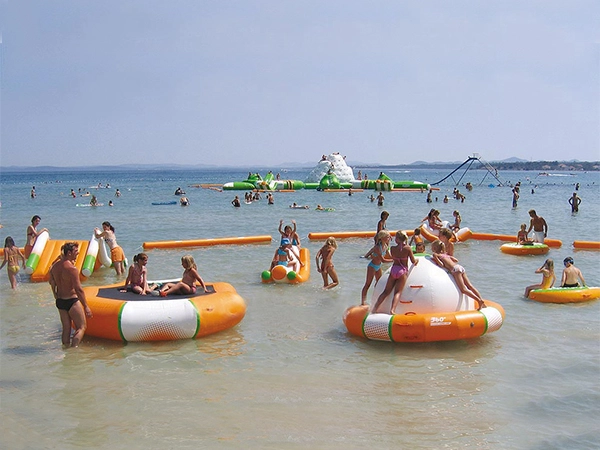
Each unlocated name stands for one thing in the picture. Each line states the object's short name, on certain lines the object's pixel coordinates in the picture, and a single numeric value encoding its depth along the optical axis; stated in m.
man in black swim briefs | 6.57
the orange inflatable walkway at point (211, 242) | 15.27
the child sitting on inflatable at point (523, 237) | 13.99
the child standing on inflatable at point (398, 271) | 6.93
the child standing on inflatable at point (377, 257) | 7.96
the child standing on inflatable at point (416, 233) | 11.83
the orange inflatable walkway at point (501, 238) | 15.10
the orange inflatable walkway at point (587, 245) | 14.67
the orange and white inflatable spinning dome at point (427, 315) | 6.70
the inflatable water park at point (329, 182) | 45.03
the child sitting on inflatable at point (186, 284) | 7.44
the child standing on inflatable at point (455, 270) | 7.08
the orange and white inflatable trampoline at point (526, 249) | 13.64
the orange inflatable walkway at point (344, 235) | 16.72
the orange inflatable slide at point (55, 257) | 10.90
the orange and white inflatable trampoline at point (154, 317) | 6.88
